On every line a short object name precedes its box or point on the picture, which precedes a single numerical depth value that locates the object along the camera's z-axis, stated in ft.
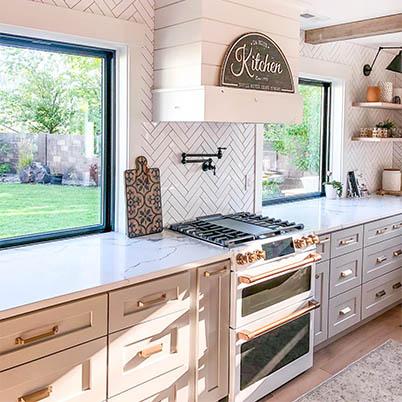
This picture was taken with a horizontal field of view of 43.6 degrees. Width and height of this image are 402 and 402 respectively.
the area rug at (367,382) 9.41
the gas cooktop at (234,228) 8.87
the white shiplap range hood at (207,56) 8.68
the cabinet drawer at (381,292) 12.59
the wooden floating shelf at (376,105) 15.16
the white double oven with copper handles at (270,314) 8.54
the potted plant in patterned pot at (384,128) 15.40
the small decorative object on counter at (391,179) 16.52
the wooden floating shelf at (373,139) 15.21
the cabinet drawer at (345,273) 11.27
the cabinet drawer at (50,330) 5.71
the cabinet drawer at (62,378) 5.83
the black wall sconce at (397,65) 13.76
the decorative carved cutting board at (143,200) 9.40
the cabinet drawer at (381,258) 12.39
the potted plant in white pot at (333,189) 15.01
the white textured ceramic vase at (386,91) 15.60
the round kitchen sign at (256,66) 9.02
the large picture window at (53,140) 8.54
